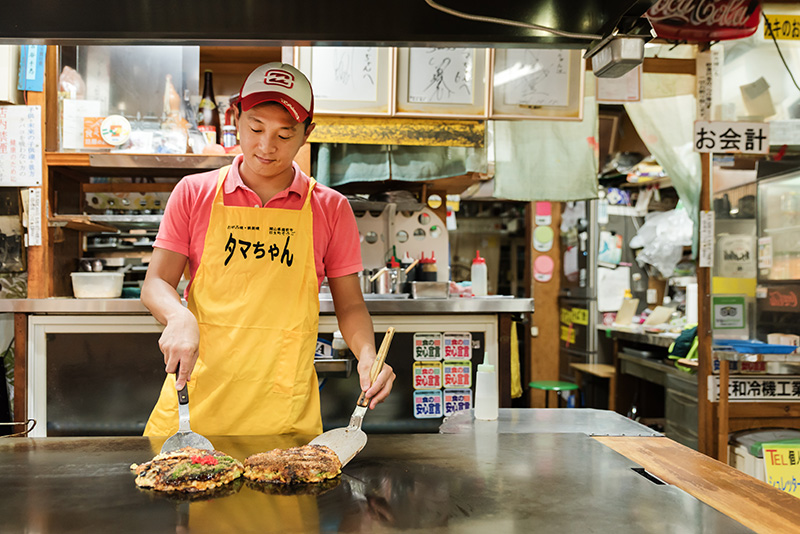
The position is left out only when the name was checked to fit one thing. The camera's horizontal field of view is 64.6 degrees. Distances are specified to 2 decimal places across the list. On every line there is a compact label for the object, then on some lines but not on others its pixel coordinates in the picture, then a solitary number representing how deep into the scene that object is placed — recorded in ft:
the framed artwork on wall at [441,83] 12.11
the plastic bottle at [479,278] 13.35
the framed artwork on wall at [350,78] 11.93
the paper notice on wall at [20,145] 11.12
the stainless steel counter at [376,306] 10.05
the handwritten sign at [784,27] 12.66
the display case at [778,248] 12.42
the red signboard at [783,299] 12.33
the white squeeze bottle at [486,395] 6.64
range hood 4.69
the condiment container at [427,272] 12.82
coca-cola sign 11.99
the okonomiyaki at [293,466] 3.93
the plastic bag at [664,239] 20.03
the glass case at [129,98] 11.40
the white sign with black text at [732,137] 12.21
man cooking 5.53
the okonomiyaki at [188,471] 3.75
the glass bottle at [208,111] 12.82
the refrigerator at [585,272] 21.18
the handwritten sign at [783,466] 10.99
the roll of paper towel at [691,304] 18.20
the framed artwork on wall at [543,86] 12.56
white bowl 11.05
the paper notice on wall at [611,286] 21.30
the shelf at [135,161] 11.09
